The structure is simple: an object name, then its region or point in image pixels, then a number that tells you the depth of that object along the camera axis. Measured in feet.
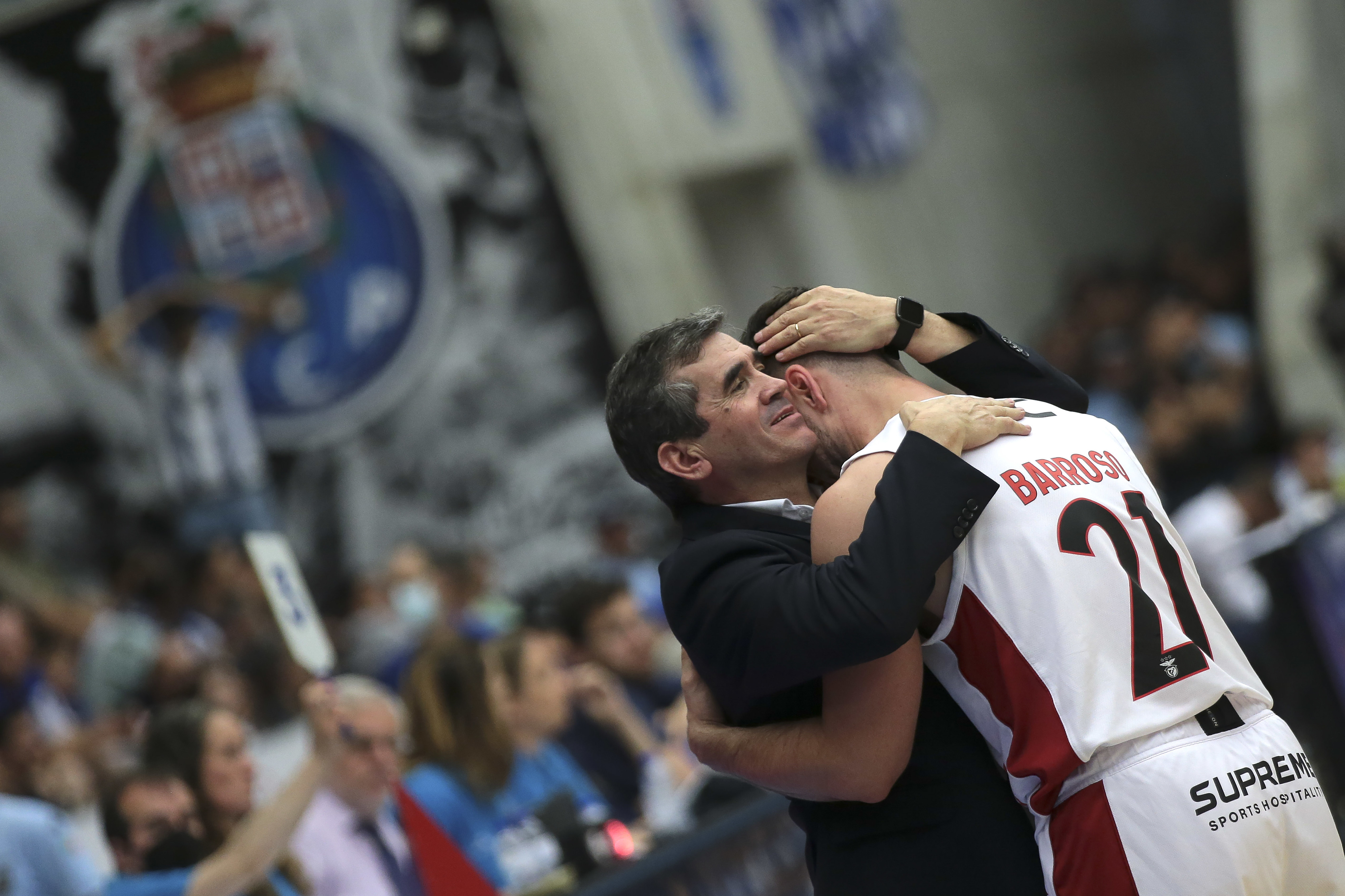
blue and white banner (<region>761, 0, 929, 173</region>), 90.43
